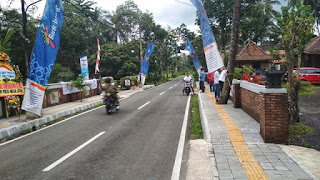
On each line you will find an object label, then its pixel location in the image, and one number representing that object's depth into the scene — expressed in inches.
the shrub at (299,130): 265.4
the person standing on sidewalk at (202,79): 745.3
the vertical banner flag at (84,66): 774.2
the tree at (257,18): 1469.0
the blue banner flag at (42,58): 375.9
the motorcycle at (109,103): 437.7
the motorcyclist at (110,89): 454.8
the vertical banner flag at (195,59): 908.5
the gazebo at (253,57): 1301.7
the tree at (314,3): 1473.8
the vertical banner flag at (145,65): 1044.8
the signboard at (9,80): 398.7
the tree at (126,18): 1759.4
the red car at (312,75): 825.5
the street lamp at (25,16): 591.5
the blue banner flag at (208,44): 382.0
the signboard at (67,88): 598.9
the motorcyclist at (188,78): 720.1
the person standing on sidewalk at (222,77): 513.5
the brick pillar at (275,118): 225.1
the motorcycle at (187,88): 740.6
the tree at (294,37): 276.5
